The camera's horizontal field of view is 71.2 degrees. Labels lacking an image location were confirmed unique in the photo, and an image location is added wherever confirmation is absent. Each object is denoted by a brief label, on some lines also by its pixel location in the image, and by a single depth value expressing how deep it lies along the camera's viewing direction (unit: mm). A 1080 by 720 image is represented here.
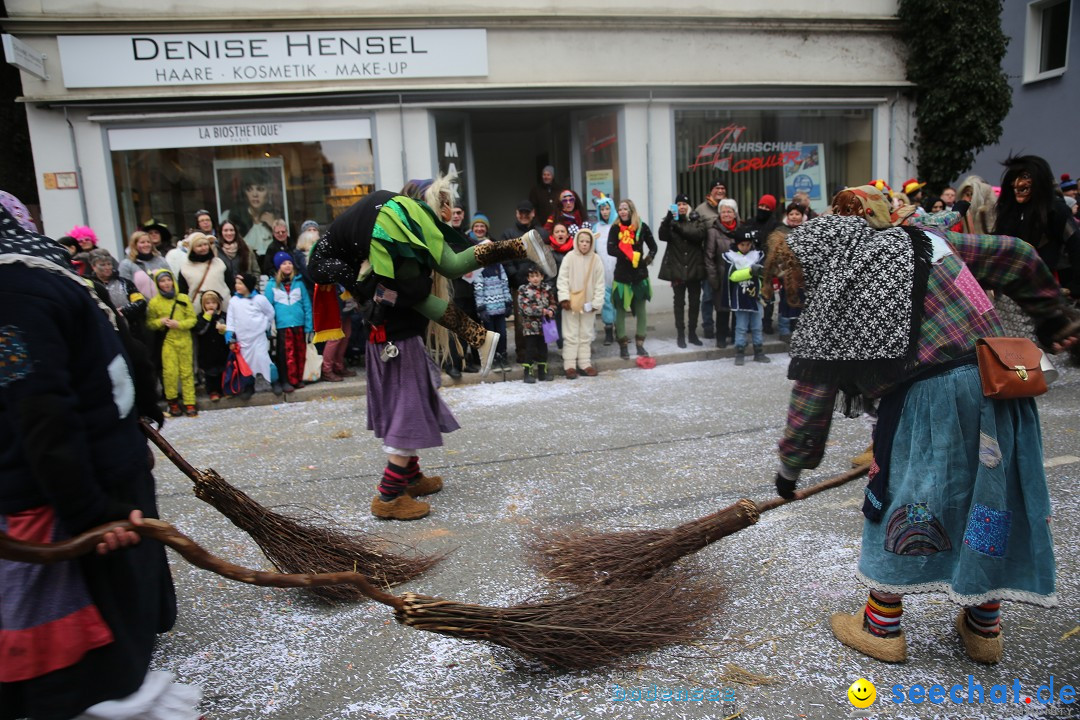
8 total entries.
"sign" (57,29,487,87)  10188
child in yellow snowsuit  7703
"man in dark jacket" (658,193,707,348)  9641
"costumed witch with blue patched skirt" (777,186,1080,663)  2664
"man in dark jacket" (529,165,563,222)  11789
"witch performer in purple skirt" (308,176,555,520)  4168
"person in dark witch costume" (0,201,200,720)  2111
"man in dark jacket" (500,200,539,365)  8953
